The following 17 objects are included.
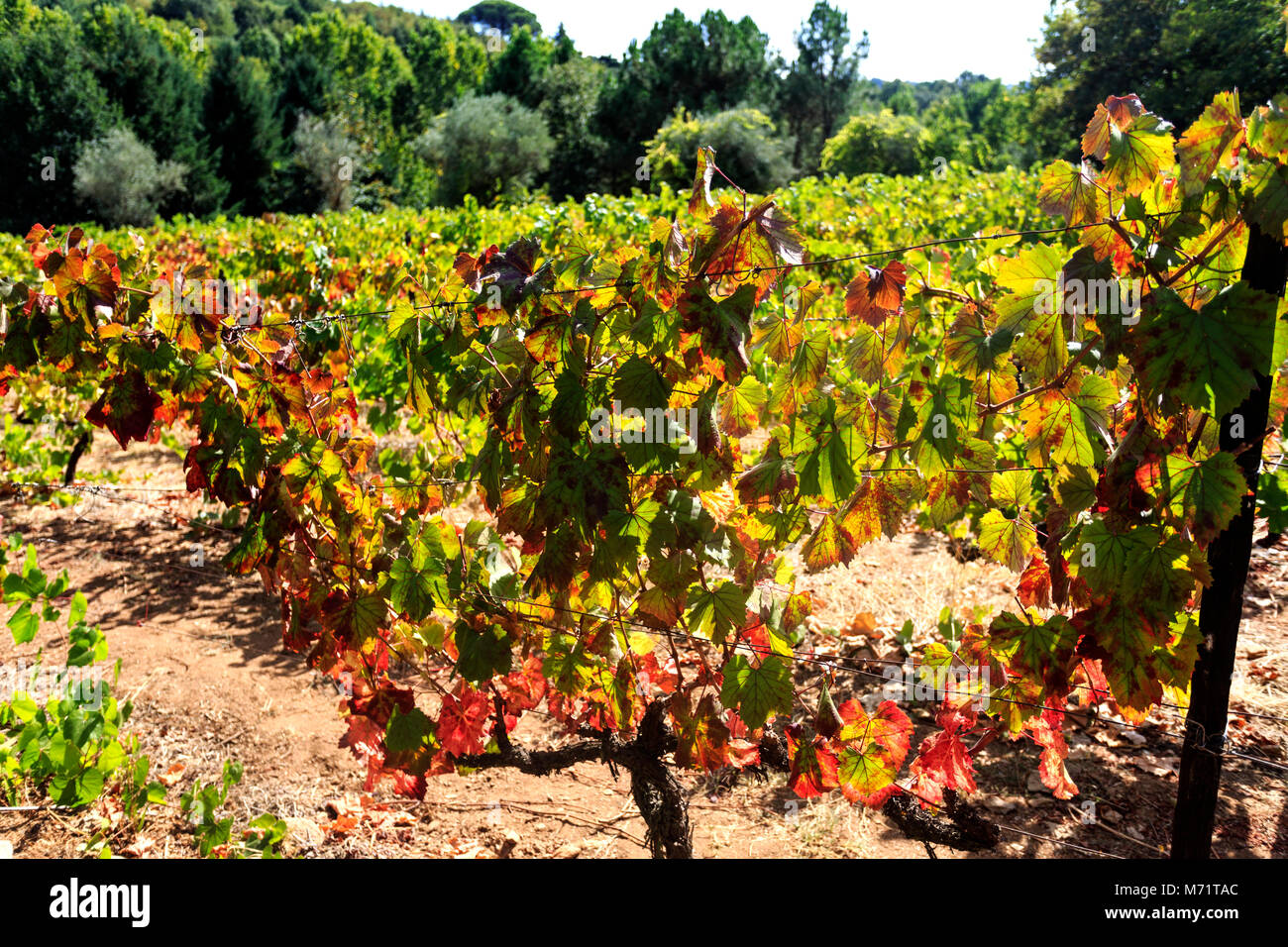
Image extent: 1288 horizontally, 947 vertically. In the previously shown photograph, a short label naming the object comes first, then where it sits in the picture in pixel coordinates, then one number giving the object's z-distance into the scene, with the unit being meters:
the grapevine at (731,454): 1.56
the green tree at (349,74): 44.75
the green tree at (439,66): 68.06
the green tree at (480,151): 32.19
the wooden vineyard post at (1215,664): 1.72
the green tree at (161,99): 34.56
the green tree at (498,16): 101.69
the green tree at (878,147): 38.28
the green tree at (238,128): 37.53
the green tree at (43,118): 32.16
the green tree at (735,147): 26.78
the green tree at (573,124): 36.78
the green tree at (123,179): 30.59
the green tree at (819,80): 52.53
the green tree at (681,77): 39.19
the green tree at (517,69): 44.06
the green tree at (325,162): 38.56
